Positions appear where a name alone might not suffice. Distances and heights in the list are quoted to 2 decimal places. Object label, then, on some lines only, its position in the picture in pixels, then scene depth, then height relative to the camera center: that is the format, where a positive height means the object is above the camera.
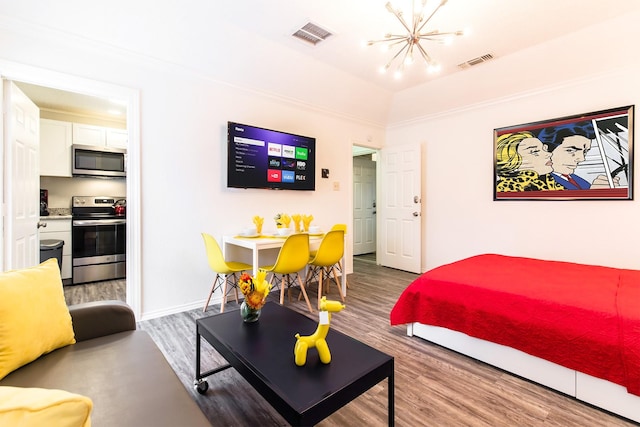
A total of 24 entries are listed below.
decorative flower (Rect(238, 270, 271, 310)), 1.70 -0.43
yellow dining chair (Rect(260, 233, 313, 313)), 3.02 -0.44
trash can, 3.75 -0.43
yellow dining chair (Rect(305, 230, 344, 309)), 3.37 -0.43
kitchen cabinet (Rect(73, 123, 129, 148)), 4.34 +1.18
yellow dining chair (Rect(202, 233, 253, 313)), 3.02 -0.54
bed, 1.61 -0.71
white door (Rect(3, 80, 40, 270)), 2.36 +0.32
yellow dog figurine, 1.31 -0.58
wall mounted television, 3.40 +0.68
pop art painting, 3.19 +0.63
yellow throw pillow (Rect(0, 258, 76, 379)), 1.17 -0.44
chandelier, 2.27 +1.47
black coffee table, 1.11 -0.67
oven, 4.14 -0.37
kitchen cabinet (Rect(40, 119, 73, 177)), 4.11 +0.94
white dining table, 3.03 -0.40
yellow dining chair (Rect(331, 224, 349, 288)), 4.23 -0.20
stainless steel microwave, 4.28 +0.80
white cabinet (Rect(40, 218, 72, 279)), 4.04 -0.27
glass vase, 1.75 -0.58
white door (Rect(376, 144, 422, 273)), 4.78 +0.07
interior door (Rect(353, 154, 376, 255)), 6.54 +0.18
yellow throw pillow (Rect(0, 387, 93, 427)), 0.46 -0.31
